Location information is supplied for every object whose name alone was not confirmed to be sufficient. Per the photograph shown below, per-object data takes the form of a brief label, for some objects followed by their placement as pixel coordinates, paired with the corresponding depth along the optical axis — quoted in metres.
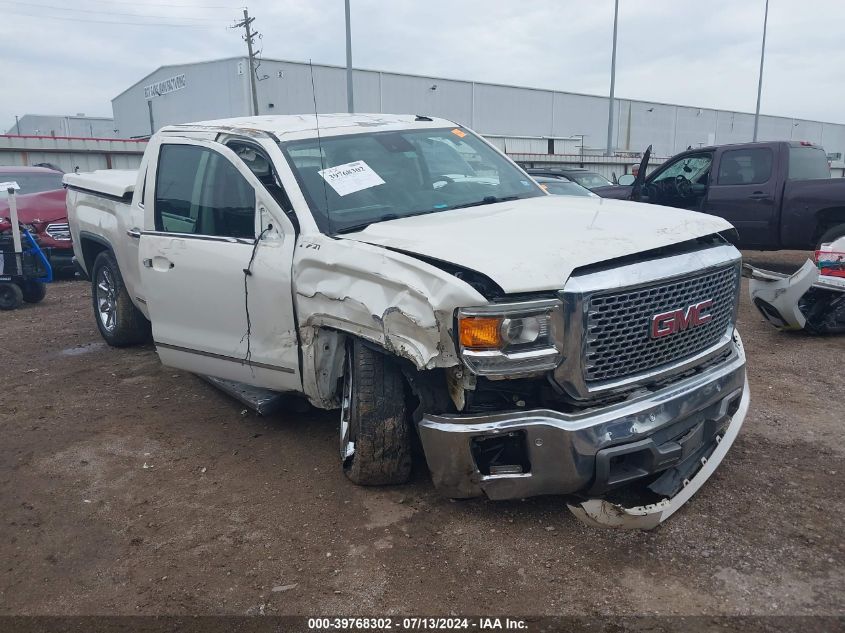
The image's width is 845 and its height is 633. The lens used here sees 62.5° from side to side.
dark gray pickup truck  8.58
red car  9.96
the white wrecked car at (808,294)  5.85
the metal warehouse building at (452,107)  43.75
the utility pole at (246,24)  36.38
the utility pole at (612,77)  28.92
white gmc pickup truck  2.79
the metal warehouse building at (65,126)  62.34
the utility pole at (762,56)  34.56
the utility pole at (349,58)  17.57
